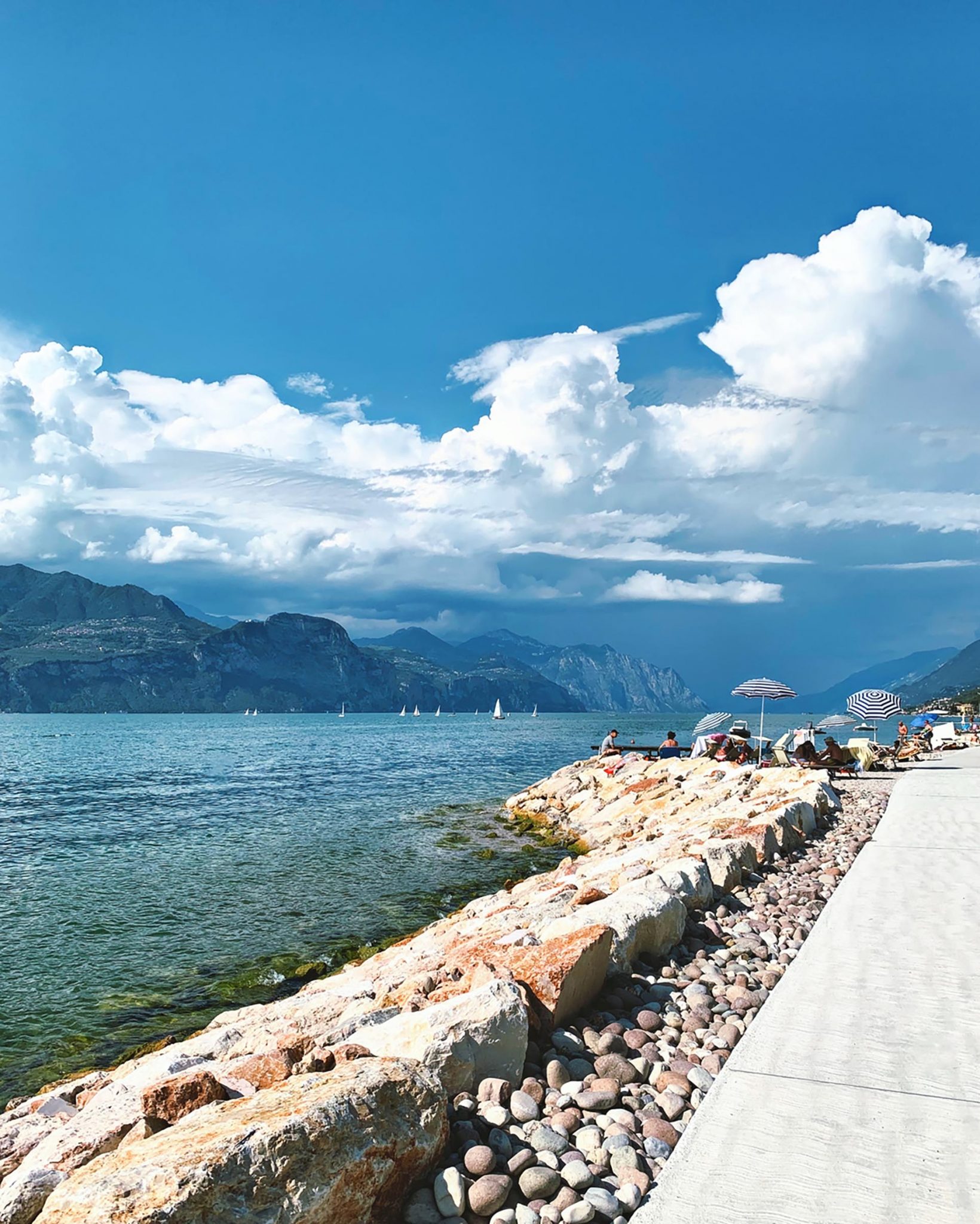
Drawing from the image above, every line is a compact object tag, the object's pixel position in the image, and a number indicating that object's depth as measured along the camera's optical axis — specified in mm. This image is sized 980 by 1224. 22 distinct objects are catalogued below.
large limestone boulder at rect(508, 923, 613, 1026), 5211
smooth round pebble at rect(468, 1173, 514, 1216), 3484
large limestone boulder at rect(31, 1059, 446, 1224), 2865
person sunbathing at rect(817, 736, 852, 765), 24875
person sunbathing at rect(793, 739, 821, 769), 24609
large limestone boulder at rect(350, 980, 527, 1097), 4305
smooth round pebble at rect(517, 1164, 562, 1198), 3598
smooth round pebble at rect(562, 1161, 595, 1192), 3643
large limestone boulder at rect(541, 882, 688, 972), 6316
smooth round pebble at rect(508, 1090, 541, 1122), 4207
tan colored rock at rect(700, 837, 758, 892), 9016
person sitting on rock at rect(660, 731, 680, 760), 34156
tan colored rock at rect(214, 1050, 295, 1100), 4434
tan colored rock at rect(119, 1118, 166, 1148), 3727
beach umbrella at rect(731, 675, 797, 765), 27906
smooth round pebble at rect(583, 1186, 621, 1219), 3443
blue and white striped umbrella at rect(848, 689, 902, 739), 30062
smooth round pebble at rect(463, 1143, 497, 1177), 3684
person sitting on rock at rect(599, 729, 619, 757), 35031
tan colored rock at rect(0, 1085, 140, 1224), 3469
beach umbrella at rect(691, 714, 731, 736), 33625
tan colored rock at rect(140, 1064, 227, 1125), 3861
